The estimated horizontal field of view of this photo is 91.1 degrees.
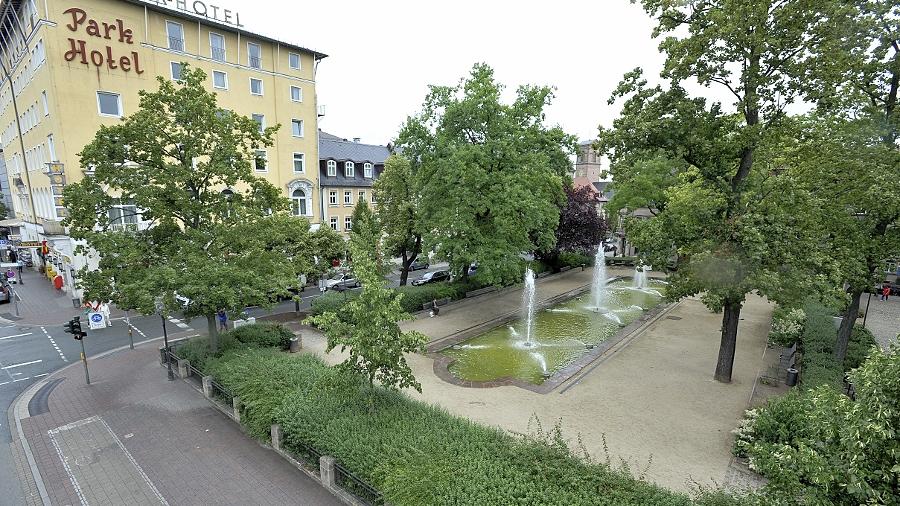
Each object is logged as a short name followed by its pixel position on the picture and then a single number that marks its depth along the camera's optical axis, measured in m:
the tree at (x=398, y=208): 27.02
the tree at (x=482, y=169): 22.69
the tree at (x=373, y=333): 10.65
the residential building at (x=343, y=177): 41.19
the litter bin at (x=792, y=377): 15.00
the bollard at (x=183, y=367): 16.67
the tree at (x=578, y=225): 36.06
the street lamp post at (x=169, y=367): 16.61
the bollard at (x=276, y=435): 11.75
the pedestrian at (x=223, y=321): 22.64
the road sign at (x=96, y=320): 21.33
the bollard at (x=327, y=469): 10.17
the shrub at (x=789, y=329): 18.22
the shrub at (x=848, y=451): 4.75
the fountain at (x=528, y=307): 21.40
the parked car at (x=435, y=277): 34.69
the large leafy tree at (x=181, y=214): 14.18
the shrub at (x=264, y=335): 18.34
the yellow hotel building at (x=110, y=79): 25.94
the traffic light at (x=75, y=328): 15.66
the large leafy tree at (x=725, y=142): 12.21
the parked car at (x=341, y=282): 32.56
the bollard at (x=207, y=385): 14.85
